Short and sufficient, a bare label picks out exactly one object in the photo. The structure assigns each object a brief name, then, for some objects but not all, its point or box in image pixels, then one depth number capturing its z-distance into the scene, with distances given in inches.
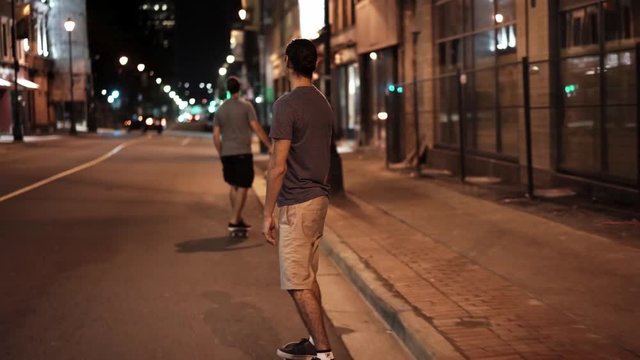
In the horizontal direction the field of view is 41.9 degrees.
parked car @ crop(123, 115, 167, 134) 2490.3
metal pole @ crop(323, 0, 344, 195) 553.6
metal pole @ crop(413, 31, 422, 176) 692.1
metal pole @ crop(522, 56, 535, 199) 476.4
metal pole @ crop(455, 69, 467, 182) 601.9
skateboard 427.5
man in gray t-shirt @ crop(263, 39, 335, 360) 198.2
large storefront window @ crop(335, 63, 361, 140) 1260.5
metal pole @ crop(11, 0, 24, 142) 1609.3
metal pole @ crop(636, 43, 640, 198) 372.4
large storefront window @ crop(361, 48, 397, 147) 1010.7
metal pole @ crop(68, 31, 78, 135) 2156.5
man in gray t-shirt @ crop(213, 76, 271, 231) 414.0
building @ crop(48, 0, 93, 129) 2610.7
